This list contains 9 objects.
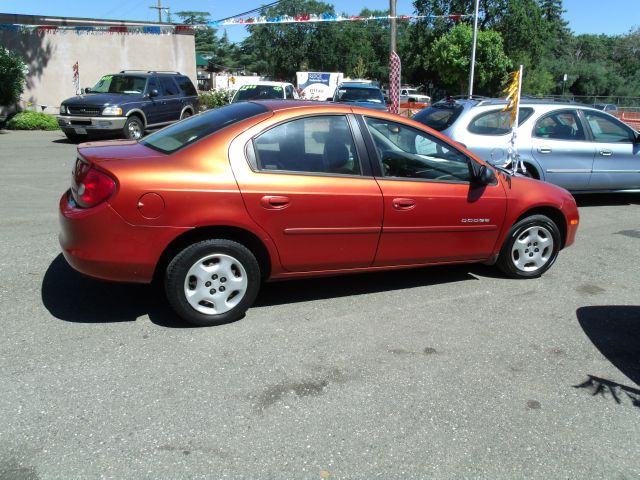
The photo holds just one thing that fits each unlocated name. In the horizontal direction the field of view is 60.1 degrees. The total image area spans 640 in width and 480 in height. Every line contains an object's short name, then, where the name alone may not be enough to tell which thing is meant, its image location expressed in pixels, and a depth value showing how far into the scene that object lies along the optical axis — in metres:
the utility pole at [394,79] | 19.39
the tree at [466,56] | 40.91
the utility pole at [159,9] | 64.19
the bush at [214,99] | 22.38
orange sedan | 3.65
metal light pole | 24.12
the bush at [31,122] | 17.12
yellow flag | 6.50
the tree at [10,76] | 16.25
